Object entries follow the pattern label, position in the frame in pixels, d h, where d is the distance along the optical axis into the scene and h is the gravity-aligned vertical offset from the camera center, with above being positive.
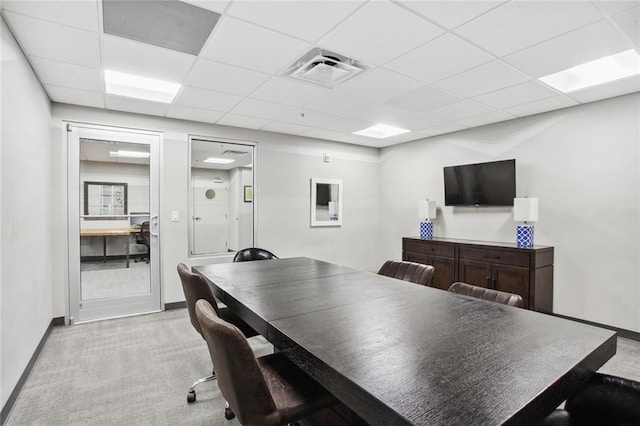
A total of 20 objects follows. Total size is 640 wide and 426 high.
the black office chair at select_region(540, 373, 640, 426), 1.16 -0.71
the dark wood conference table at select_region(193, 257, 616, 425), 0.87 -0.51
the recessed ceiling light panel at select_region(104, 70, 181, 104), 3.29 +1.24
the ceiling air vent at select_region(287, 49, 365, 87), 2.65 +1.18
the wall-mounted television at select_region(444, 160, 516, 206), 4.30 +0.33
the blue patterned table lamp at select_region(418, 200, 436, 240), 5.11 -0.12
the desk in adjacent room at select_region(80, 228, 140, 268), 3.93 -0.34
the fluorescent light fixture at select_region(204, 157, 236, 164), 5.14 +0.72
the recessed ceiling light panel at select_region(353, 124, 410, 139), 5.05 +1.20
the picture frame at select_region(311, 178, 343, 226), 5.62 +0.09
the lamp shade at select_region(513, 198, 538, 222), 3.83 -0.02
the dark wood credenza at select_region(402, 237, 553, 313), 3.68 -0.71
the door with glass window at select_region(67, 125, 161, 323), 3.85 -0.20
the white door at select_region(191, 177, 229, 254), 5.00 -0.14
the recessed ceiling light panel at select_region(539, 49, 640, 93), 2.85 +1.25
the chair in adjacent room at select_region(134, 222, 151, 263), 4.26 -0.42
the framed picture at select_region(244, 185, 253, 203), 5.18 +0.20
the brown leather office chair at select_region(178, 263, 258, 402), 2.08 -0.58
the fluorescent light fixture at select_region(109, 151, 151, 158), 4.16 +0.65
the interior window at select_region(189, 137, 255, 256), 4.96 +0.15
